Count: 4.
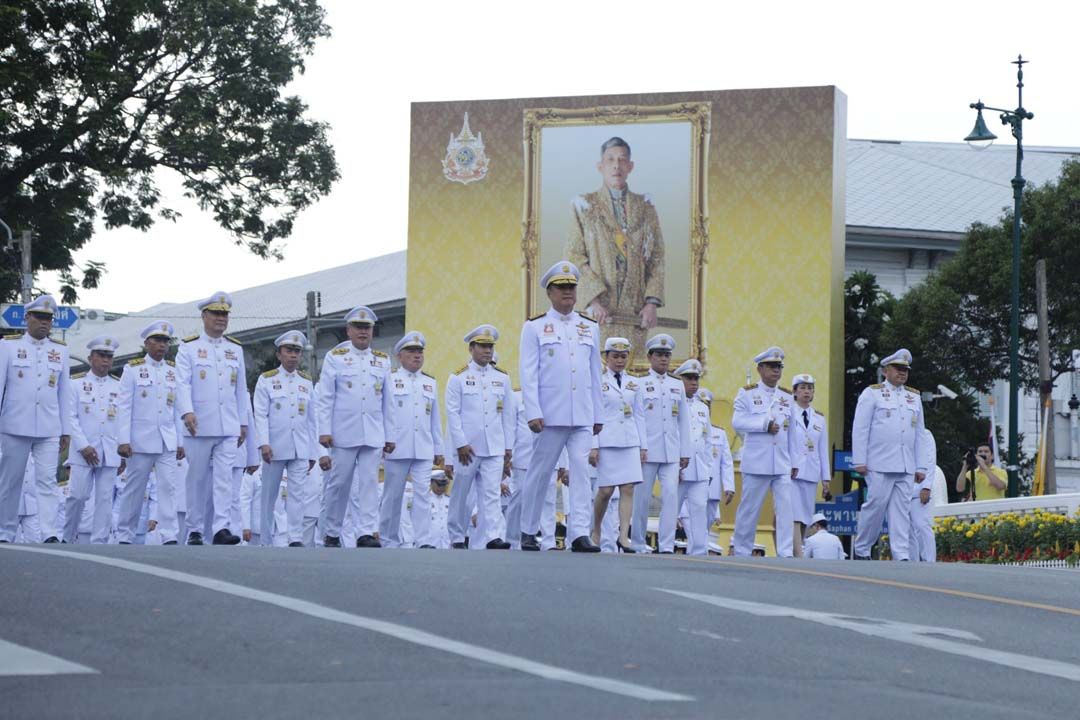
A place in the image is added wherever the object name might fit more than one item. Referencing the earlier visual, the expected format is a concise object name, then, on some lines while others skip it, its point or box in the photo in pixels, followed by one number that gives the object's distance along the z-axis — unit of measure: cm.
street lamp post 3316
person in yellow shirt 2441
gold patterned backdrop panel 4153
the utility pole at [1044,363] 3409
